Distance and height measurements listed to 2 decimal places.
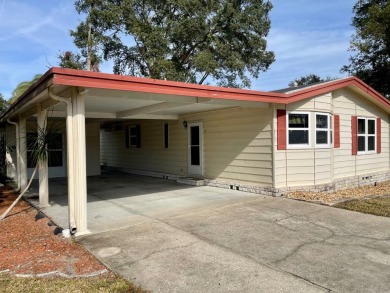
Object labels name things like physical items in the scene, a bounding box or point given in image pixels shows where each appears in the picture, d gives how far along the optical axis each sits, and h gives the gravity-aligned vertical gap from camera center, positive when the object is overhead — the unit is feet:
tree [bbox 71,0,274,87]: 64.03 +22.91
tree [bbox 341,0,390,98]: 54.08 +17.93
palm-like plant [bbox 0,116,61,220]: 21.70 +0.14
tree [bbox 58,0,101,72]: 64.18 +20.63
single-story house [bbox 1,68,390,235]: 17.19 +1.09
